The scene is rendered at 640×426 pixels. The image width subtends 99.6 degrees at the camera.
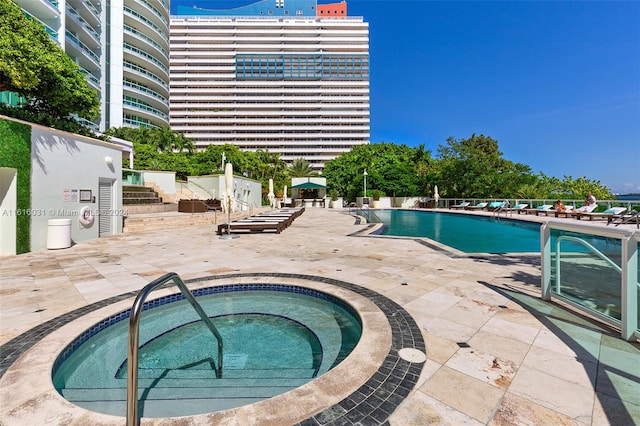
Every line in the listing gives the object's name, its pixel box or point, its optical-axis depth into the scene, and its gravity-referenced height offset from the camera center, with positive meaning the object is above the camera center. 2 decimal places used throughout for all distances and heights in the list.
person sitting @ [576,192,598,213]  14.51 +0.33
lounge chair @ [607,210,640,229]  11.13 -0.28
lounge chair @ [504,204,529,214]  19.12 +0.25
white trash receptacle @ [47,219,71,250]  7.73 -0.72
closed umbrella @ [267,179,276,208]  22.28 +1.58
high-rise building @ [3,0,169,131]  27.63 +19.33
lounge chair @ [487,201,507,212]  20.70 +0.46
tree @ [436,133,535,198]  25.14 +3.29
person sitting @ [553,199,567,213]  15.93 +0.28
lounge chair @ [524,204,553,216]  17.67 +0.11
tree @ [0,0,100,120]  8.30 +4.71
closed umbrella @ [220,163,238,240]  10.88 +0.93
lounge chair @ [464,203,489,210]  22.88 +0.37
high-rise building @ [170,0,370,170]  74.19 +34.46
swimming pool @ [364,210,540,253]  9.06 -0.95
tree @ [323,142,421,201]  31.25 +5.00
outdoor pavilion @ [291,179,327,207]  33.84 +1.88
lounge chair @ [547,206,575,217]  14.56 -0.06
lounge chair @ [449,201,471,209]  24.88 +0.57
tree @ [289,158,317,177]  41.69 +6.45
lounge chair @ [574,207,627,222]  13.07 -0.05
